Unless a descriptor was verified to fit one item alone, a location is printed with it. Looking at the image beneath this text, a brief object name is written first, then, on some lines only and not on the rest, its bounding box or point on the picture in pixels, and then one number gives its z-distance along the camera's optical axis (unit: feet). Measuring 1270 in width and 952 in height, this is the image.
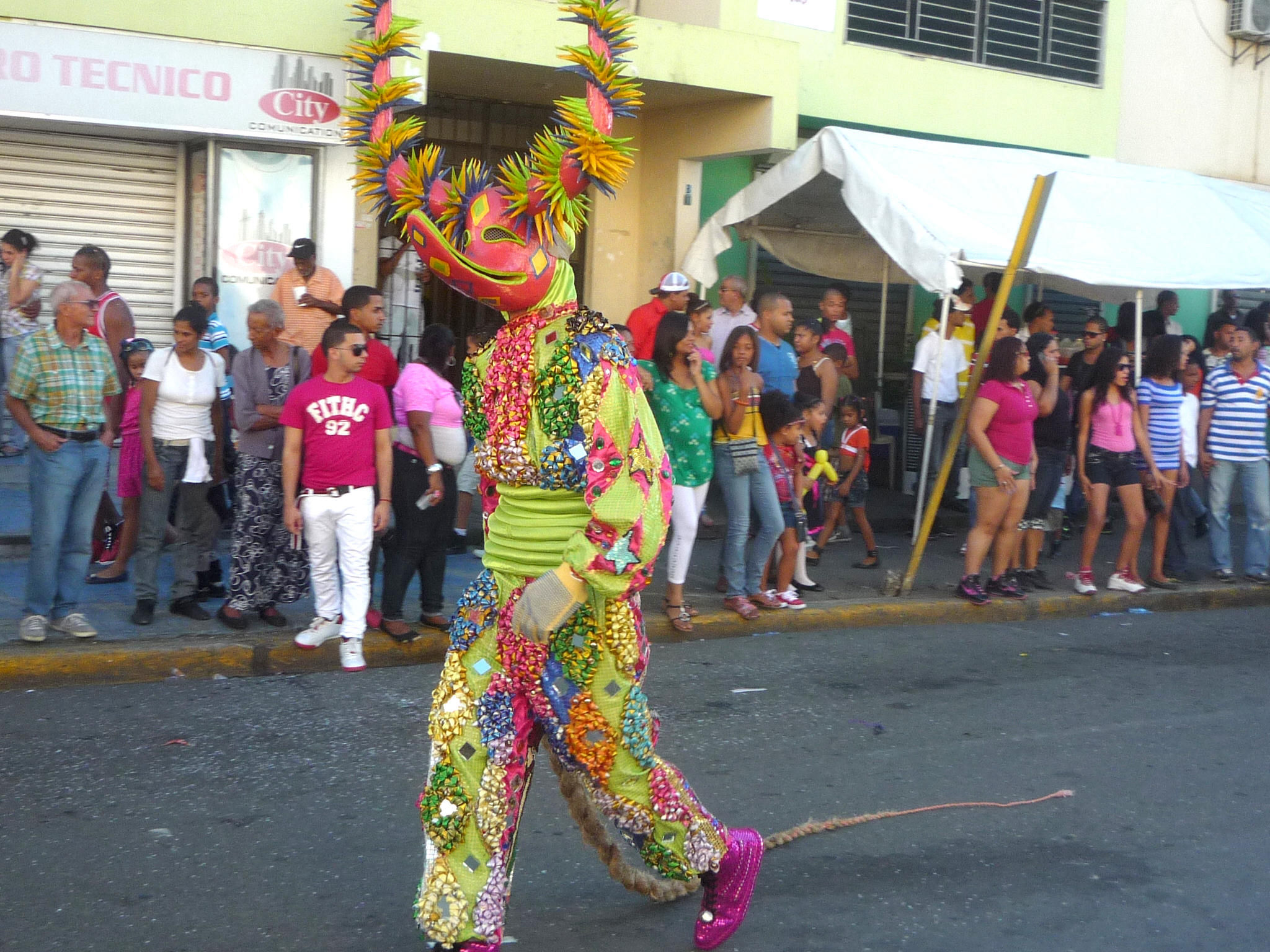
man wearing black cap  32.78
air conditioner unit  52.75
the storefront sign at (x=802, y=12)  42.70
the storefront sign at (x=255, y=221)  36.19
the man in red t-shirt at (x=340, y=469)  22.08
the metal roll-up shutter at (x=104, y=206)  35.37
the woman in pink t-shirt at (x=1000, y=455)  29.17
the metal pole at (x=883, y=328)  42.52
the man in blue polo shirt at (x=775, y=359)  30.32
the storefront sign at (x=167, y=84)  32.99
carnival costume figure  10.63
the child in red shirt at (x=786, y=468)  27.37
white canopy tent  33.99
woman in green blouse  25.44
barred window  45.73
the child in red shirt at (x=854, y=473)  32.53
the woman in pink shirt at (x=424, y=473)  23.82
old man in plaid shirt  21.85
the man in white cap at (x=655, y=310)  32.50
